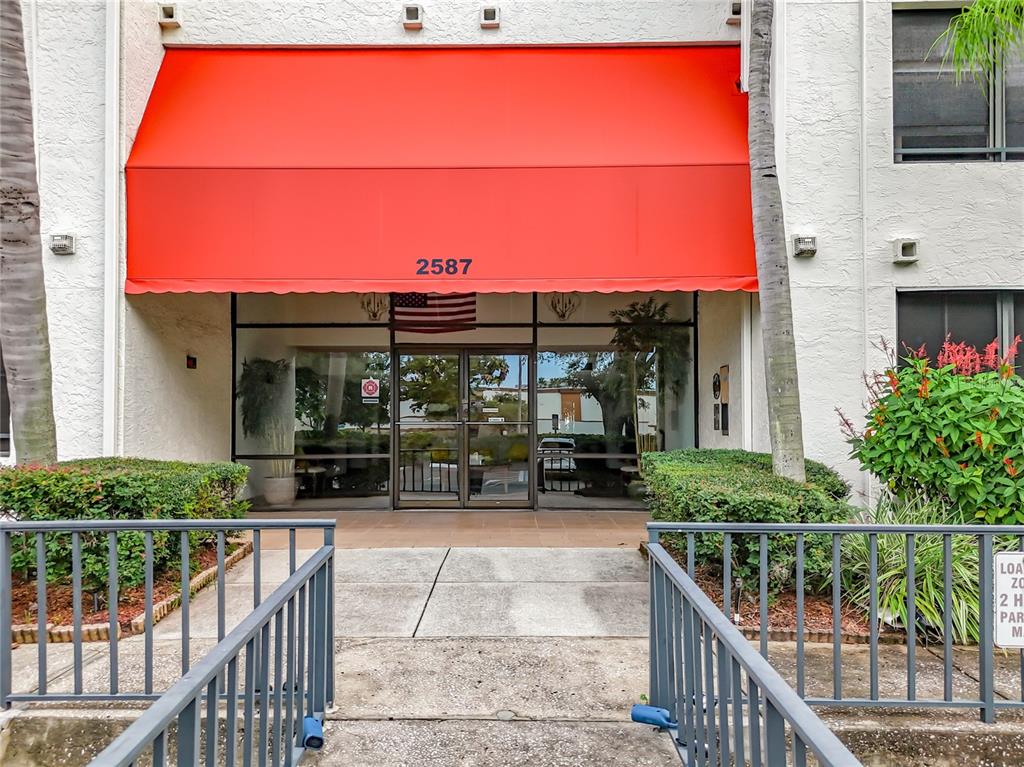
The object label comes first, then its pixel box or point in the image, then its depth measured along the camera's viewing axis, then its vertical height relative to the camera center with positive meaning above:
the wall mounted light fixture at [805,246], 6.79 +1.66
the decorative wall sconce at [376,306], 9.43 +1.38
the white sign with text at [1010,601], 3.23 -1.13
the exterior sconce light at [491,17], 7.89 +4.97
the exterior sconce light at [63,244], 6.83 +1.71
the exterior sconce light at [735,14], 7.79 +4.92
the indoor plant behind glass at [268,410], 9.47 -0.25
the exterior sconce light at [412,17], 7.79 +4.91
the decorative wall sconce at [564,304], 9.40 +1.40
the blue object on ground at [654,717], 3.21 -1.75
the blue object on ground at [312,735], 3.06 -1.74
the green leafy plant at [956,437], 4.61 -0.35
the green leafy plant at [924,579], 4.23 -1.37
